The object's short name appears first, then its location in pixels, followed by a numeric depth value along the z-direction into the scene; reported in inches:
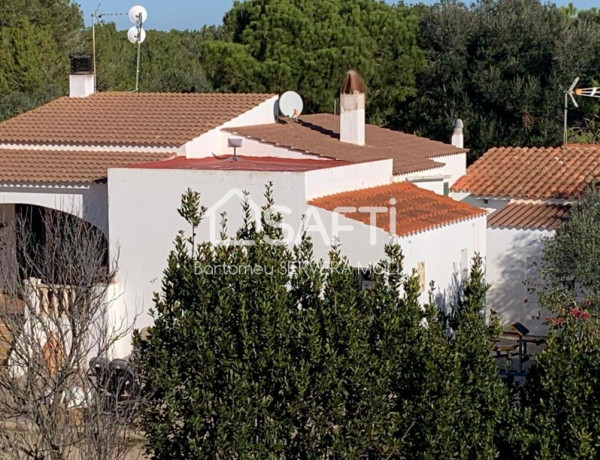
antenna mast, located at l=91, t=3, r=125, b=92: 1164.7
